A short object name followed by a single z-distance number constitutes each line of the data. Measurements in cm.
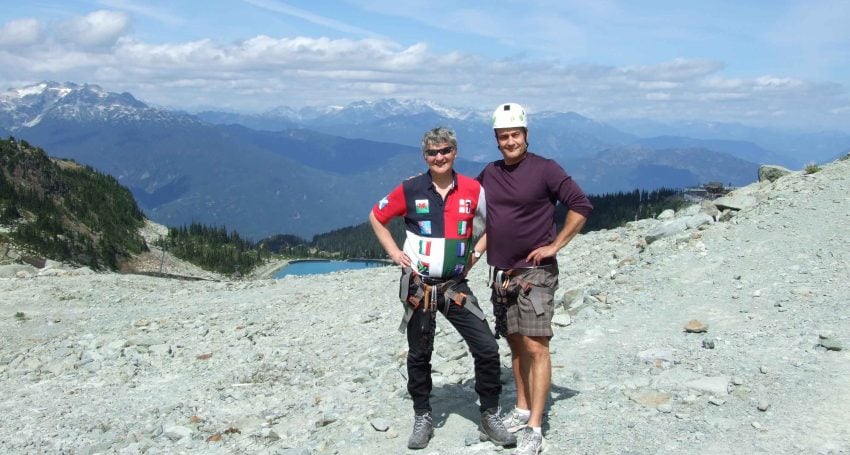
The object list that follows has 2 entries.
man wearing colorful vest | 655
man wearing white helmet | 630
